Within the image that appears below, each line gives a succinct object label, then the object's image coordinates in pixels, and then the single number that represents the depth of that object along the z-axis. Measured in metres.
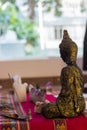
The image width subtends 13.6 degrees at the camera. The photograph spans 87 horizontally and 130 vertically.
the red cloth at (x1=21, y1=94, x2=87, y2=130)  1.29
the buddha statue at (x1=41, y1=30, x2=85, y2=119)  1.33
